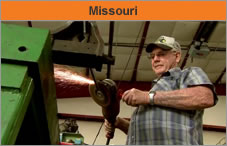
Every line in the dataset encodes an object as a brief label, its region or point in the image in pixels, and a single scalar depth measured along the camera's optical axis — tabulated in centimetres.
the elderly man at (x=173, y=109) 115
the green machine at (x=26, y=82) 72
